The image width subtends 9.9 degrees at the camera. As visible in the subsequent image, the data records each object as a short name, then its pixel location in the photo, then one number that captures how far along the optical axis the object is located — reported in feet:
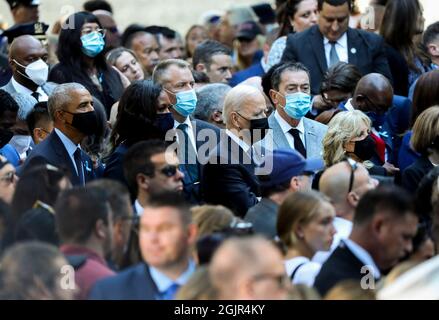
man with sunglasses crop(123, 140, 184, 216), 51.61
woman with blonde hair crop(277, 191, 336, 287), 46.01
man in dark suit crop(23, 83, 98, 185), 56.64
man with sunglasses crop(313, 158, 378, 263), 50.33
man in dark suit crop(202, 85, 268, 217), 56.41
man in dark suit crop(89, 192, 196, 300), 40.90
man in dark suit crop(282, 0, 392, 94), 70.75
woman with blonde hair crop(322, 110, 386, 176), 58.92
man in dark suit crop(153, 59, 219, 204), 57.97
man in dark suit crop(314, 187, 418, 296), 43.37
